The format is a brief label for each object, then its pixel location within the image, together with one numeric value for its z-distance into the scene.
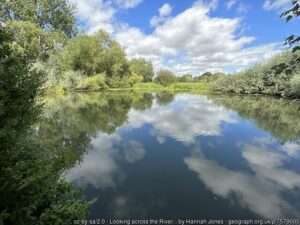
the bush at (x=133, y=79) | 44.58
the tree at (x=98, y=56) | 35.13
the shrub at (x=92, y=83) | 33.02
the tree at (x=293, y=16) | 1.91
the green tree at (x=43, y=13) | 20.47
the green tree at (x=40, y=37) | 18.08
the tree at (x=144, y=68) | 56.30
